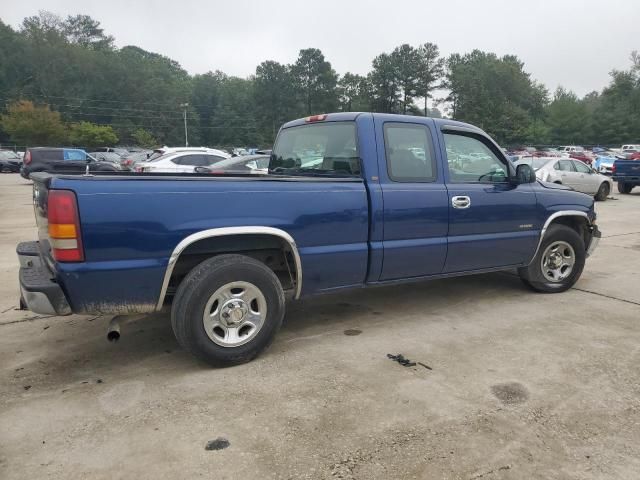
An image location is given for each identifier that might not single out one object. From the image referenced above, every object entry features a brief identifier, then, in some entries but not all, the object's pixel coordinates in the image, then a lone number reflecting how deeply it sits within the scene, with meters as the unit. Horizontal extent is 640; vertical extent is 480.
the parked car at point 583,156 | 39.85
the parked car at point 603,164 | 29.92
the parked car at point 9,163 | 35.31
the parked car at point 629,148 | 50.41
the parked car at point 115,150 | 44.67
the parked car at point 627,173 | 17.73
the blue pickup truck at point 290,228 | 3.12
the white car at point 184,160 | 15.56
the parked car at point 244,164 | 12.62
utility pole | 82.72
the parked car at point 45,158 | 22.16
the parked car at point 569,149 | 53.08
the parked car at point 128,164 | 22.13
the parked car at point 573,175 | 15.66
